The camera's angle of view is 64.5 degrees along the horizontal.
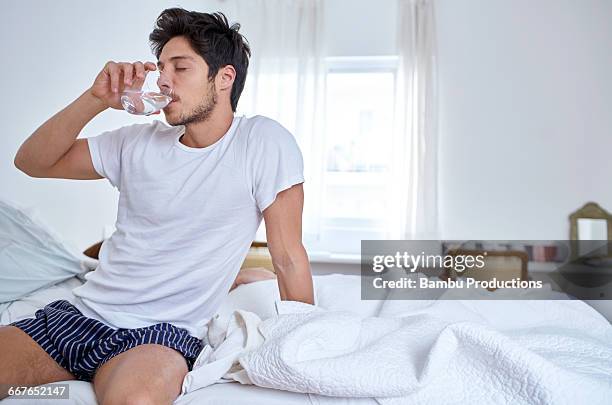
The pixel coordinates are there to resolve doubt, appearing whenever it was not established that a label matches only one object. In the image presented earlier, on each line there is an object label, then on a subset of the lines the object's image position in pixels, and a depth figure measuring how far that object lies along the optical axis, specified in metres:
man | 1.08
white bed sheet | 0.80
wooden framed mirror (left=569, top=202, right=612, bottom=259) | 3.21
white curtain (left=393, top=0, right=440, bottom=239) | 3.29
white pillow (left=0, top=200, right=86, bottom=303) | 1.52
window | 3.57
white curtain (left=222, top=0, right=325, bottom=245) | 3.38
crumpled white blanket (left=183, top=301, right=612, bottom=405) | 0.75
